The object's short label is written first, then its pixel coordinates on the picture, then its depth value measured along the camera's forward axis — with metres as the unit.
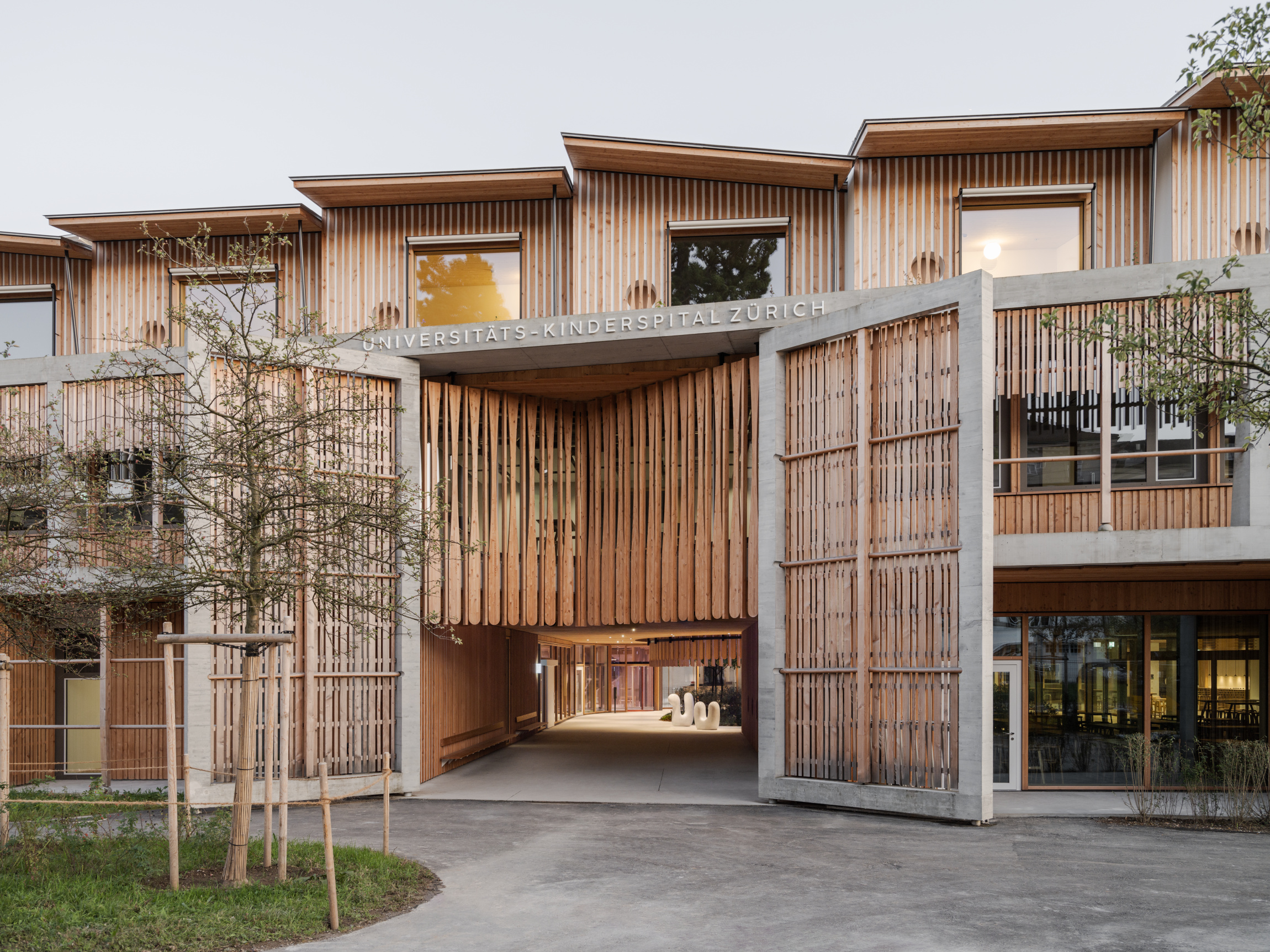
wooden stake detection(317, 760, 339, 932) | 7.50
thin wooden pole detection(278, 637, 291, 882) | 8.52
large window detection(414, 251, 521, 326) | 18.28
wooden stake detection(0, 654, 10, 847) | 9.38
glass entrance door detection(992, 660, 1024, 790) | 15.08
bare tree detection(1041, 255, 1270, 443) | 7.72
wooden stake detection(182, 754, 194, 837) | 9.88
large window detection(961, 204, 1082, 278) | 16.83
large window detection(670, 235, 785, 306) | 17.50
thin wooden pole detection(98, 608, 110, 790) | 16.52
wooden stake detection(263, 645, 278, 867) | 8.80
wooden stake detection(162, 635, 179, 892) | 8.10
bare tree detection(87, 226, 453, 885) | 8.62
